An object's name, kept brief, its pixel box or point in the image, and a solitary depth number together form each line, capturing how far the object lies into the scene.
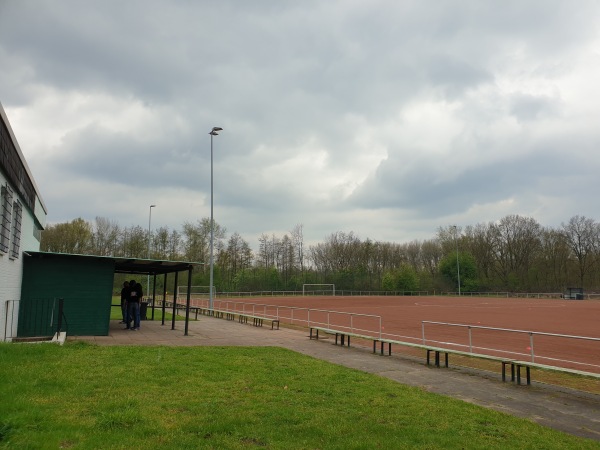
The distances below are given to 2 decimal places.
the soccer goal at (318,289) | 74.69
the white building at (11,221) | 11.05
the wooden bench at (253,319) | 21.41
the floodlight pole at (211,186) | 28.44
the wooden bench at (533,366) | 8.57
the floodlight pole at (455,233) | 96.61
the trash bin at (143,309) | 22.67
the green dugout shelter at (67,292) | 14.43
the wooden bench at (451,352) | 9.41
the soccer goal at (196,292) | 50.59
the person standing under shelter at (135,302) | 17.05
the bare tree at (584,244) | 80.12
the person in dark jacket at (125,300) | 17.75
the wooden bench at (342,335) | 13.96
